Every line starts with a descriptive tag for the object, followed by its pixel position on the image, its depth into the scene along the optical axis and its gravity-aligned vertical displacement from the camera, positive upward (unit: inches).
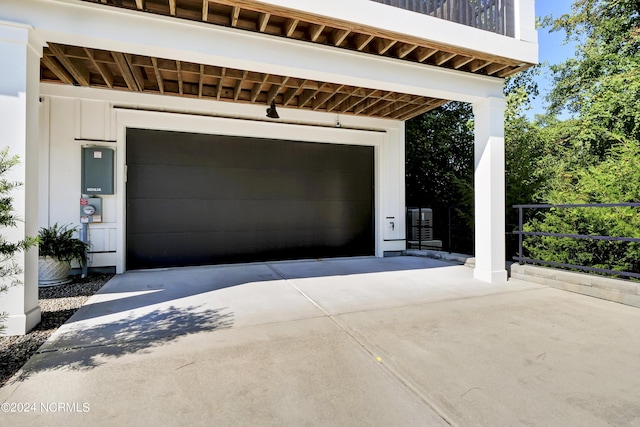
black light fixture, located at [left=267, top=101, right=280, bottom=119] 219.2 +70.4
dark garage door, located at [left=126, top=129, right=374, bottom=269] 215.2 +12.8
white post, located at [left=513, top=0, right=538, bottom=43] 168.2 +100.5
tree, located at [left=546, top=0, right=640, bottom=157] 286.7 +155.7
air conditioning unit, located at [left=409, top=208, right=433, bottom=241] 307.1 -6.4
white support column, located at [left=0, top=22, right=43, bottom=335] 106.7 +26.1
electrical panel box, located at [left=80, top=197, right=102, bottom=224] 191.3 +4.5
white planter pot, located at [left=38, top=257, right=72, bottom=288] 164.2 -27.4
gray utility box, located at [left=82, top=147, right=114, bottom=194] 192.4 +27.9
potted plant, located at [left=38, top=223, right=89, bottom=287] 165.2 -19.2
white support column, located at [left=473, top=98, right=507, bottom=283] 179.9 +11.8
